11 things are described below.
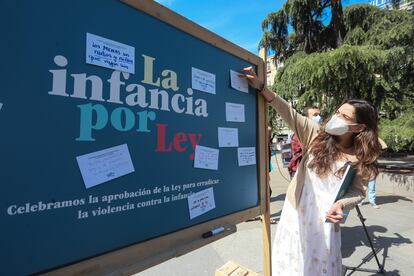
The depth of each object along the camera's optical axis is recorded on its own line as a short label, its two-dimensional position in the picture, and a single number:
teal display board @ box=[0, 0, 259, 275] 1.01
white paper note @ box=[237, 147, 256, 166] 2.03
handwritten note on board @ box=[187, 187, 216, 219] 1.65
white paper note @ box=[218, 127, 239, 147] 1.86
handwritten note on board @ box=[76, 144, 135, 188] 1.18
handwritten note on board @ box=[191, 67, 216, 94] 1.68
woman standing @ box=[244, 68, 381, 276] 2.05
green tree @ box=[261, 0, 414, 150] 6.77
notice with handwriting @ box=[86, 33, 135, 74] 1.22
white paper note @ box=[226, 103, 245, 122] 1.93
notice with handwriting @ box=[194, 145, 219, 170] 1.68
